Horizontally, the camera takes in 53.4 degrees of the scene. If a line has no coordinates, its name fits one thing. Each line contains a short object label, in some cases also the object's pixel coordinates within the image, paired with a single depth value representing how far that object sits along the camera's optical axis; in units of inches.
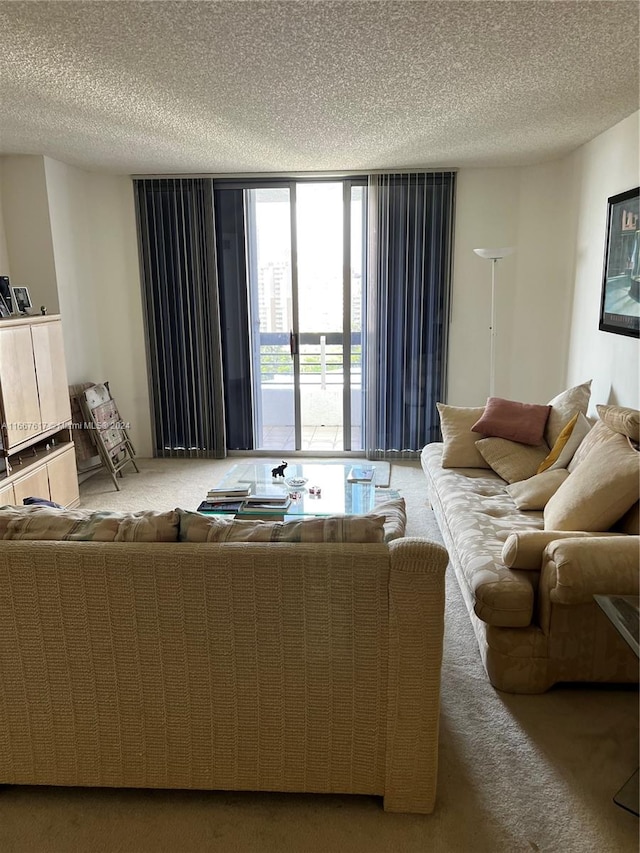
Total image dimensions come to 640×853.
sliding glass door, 210.4
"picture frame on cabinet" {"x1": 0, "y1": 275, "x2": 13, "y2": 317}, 162.9
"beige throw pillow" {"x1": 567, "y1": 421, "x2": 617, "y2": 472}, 116.3
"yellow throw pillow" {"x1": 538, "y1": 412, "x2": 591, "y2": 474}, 130.8
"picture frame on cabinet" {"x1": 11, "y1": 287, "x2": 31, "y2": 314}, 167.9
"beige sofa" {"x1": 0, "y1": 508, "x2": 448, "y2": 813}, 67.3
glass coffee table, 129.8
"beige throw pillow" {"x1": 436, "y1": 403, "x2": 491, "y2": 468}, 153.8
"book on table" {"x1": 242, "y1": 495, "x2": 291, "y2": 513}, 129.4
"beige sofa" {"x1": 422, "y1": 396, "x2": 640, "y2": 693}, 86.2
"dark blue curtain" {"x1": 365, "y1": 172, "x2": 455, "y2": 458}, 202.4
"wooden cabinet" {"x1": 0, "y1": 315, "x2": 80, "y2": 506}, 147.9
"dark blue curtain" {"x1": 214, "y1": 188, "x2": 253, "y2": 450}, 210.5
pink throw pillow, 147.3
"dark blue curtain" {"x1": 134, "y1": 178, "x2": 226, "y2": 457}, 208.8
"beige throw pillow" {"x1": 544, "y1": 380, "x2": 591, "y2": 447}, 144.9
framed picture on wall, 136.7
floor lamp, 180.4
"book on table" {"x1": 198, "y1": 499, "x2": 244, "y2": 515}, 129.5
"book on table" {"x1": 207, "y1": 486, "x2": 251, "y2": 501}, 135.6
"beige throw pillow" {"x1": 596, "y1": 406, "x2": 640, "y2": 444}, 111.1
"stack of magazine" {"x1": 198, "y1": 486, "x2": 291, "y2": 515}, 129.3
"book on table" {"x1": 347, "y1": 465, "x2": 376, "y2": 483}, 147.2
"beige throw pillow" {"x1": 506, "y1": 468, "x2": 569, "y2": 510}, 124.2
